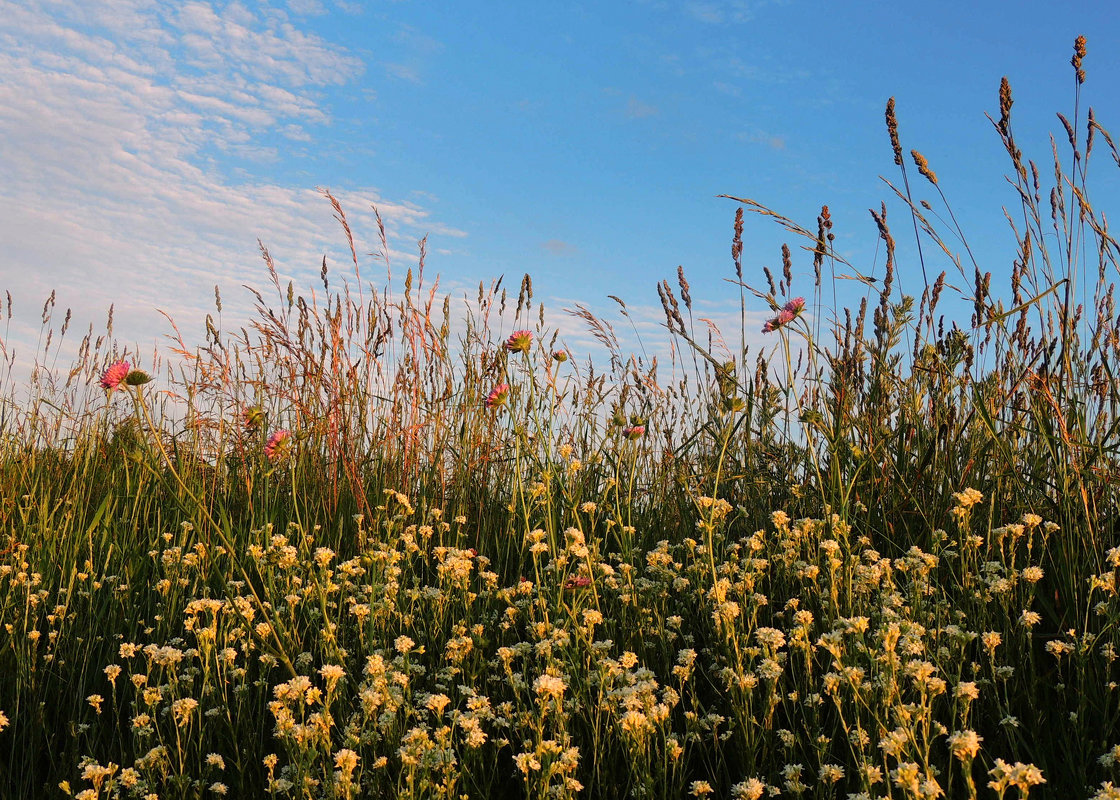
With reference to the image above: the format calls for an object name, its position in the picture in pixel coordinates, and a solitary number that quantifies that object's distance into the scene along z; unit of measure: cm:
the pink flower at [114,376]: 229
